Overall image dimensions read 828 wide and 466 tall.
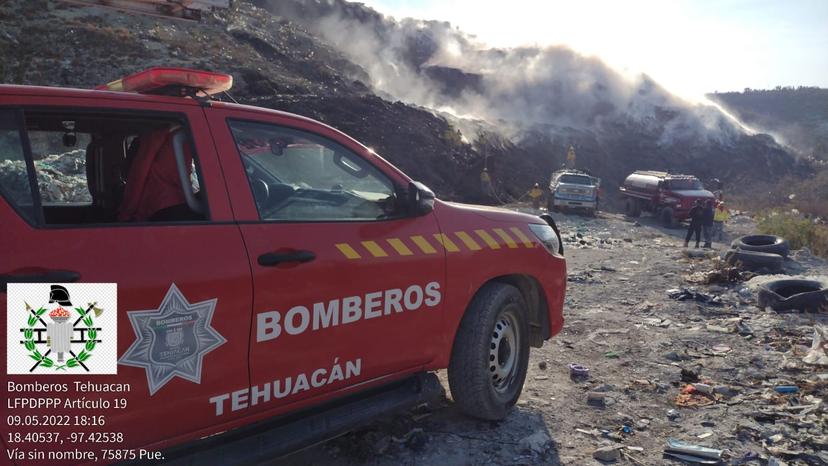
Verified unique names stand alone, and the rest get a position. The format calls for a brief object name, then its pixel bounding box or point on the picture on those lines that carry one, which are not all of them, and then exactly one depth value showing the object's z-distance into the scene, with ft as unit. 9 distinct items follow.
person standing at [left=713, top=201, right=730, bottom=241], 53.62
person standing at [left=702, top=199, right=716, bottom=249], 50.57
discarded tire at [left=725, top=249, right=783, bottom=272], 32.42
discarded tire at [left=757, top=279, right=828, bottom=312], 23.76
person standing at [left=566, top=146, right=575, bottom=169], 102.53
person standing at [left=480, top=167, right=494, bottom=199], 82.79
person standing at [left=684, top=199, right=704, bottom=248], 50.90
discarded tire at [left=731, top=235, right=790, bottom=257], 35.91
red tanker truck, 69.87
